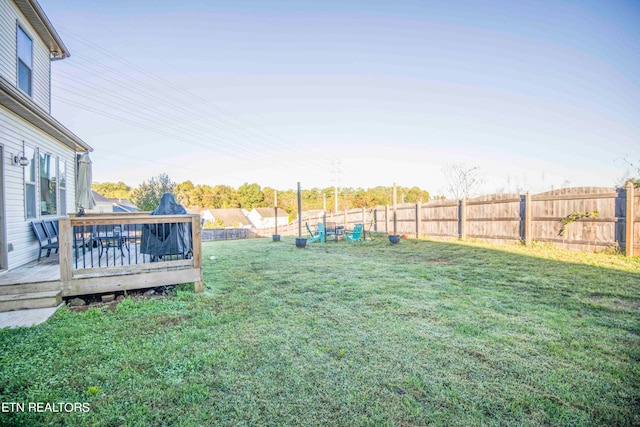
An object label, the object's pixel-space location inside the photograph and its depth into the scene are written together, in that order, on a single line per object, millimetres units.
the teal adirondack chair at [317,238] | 13414
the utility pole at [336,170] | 33562
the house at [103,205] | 27431
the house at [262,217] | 47719
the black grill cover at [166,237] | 5098
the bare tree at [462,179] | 17891
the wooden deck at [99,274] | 3924
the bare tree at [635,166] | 9680
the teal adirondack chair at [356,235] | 12478
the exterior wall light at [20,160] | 5217
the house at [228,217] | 43625
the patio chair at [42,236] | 5581
